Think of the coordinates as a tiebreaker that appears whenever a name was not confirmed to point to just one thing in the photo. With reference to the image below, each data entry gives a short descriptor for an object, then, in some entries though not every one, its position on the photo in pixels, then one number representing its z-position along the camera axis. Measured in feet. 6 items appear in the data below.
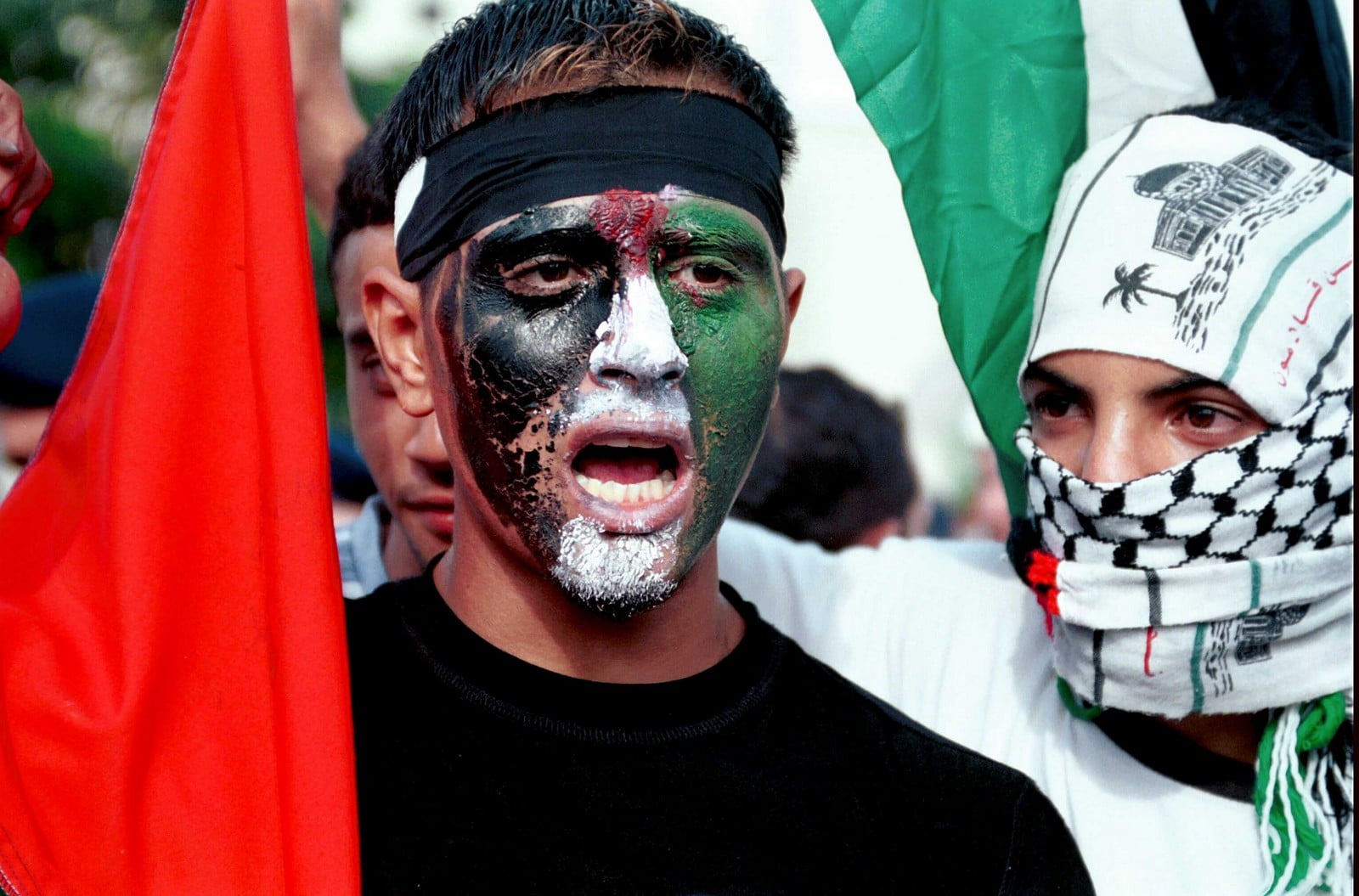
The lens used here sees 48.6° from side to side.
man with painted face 7.35
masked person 9.12
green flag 10.60
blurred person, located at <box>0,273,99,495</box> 14.65
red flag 6.61
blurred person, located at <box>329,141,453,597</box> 10.68
